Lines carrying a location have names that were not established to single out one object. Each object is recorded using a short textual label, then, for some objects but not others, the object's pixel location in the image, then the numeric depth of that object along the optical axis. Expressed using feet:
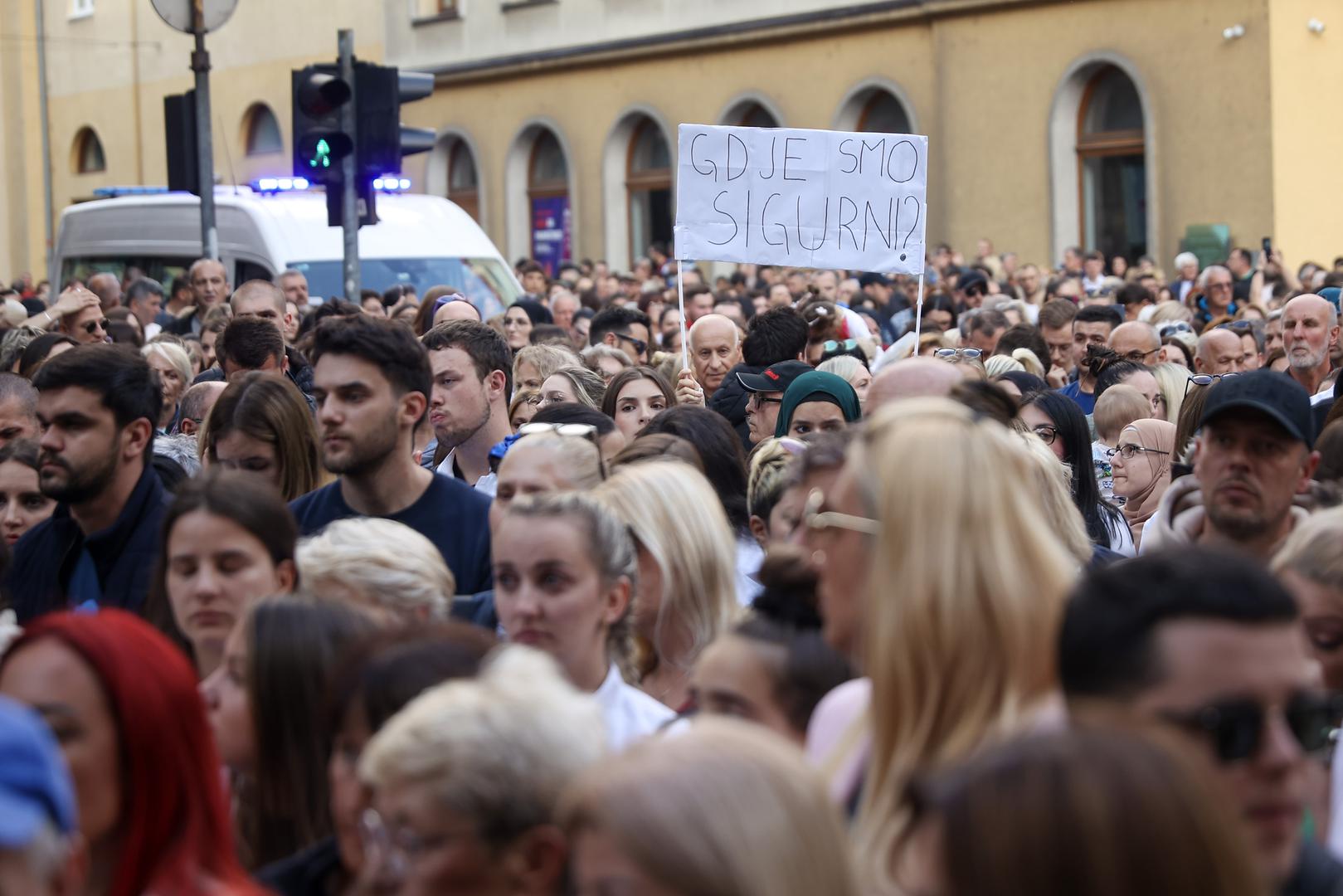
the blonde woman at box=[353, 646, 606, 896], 8.89
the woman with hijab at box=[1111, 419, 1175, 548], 24.34
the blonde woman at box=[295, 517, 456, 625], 13.83
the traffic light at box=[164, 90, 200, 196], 40.68
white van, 54.49
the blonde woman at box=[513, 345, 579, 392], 29.14
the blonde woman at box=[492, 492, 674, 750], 13.48
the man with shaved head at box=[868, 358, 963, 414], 18.16
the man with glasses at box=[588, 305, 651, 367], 39.99
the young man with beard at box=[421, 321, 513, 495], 23.48
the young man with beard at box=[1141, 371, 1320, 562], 15.44
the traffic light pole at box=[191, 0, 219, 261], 39.88
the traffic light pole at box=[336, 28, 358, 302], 37.42
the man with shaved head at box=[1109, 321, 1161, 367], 34.96
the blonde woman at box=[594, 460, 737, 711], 15.11
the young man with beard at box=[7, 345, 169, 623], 18.28
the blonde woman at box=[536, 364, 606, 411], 26.20
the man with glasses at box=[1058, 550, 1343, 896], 8.10
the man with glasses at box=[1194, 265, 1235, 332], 52.49
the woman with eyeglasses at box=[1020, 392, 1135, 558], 22.74
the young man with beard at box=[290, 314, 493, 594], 18.16
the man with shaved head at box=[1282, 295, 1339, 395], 32.65
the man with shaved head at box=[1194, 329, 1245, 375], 35.24
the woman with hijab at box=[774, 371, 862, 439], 22.82
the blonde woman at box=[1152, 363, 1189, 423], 30.37
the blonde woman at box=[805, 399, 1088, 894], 9.23
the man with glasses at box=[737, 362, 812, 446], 26.45
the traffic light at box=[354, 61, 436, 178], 37.65
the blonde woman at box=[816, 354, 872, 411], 28.19
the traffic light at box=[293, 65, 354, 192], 36.81
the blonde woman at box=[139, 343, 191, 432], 32.07
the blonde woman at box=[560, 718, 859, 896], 7.14
